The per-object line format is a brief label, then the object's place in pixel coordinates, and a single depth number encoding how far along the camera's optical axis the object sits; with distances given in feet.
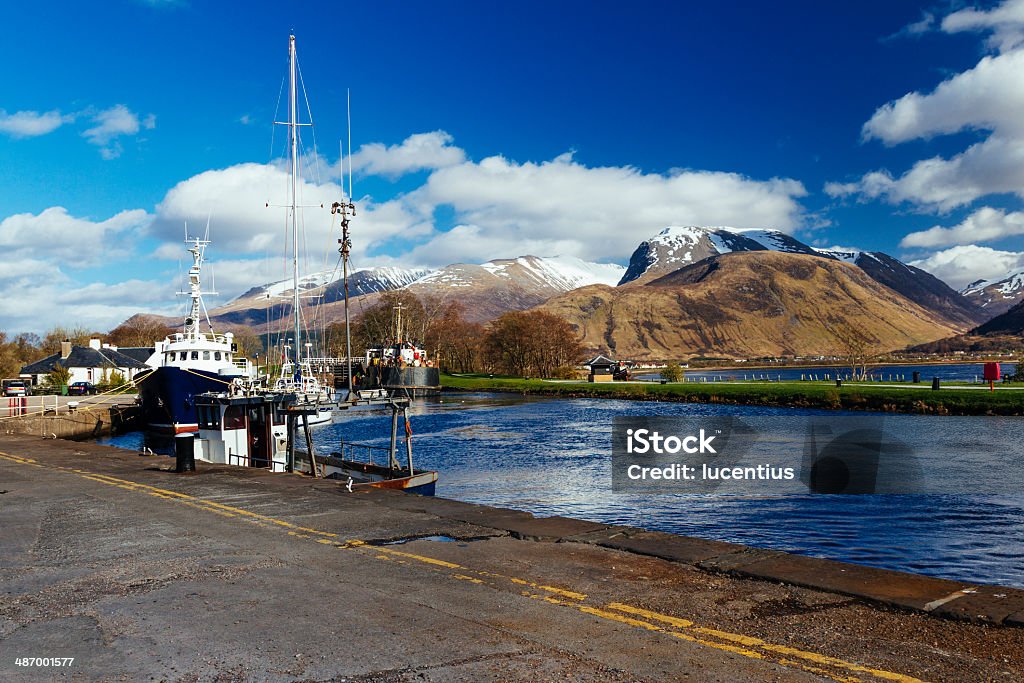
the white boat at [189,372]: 180.34
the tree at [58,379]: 302.43
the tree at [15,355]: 357.43
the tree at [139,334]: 553.93
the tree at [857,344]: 353.72
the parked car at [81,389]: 298.37
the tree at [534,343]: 503.61
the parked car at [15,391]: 222.89
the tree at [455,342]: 573.00
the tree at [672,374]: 394.73
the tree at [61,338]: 484.33
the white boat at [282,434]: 90.22
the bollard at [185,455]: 78.38
